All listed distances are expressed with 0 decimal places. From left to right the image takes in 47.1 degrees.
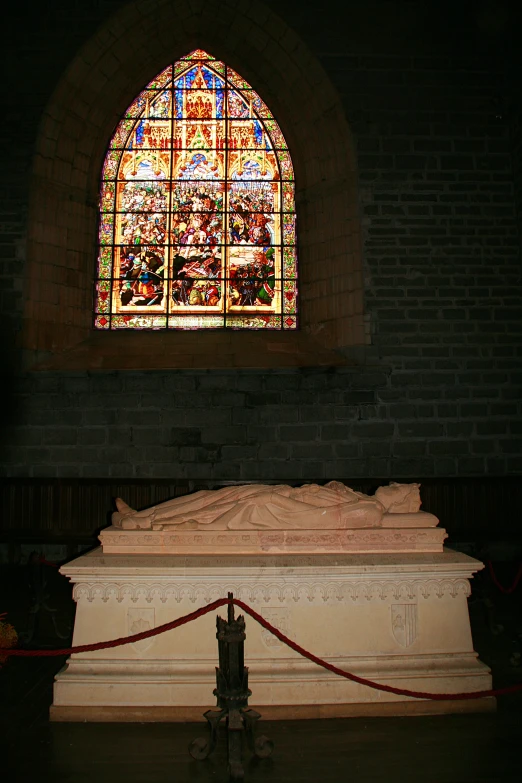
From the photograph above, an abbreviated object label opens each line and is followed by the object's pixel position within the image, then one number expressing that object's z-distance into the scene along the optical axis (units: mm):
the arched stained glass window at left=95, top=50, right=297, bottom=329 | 7012
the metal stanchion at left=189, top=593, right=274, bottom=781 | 2404
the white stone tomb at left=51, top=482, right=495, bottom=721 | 2820
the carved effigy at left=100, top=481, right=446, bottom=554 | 3113
